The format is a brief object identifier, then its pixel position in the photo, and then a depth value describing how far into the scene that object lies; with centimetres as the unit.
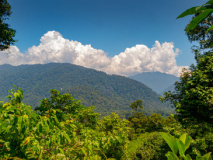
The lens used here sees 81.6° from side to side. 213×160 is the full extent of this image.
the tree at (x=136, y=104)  4343
